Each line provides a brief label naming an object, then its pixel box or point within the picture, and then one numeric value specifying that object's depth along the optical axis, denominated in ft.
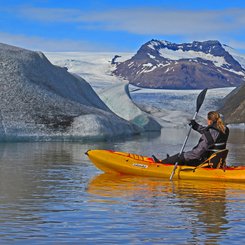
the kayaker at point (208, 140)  44.32
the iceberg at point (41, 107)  95.61
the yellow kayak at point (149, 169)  43.50
